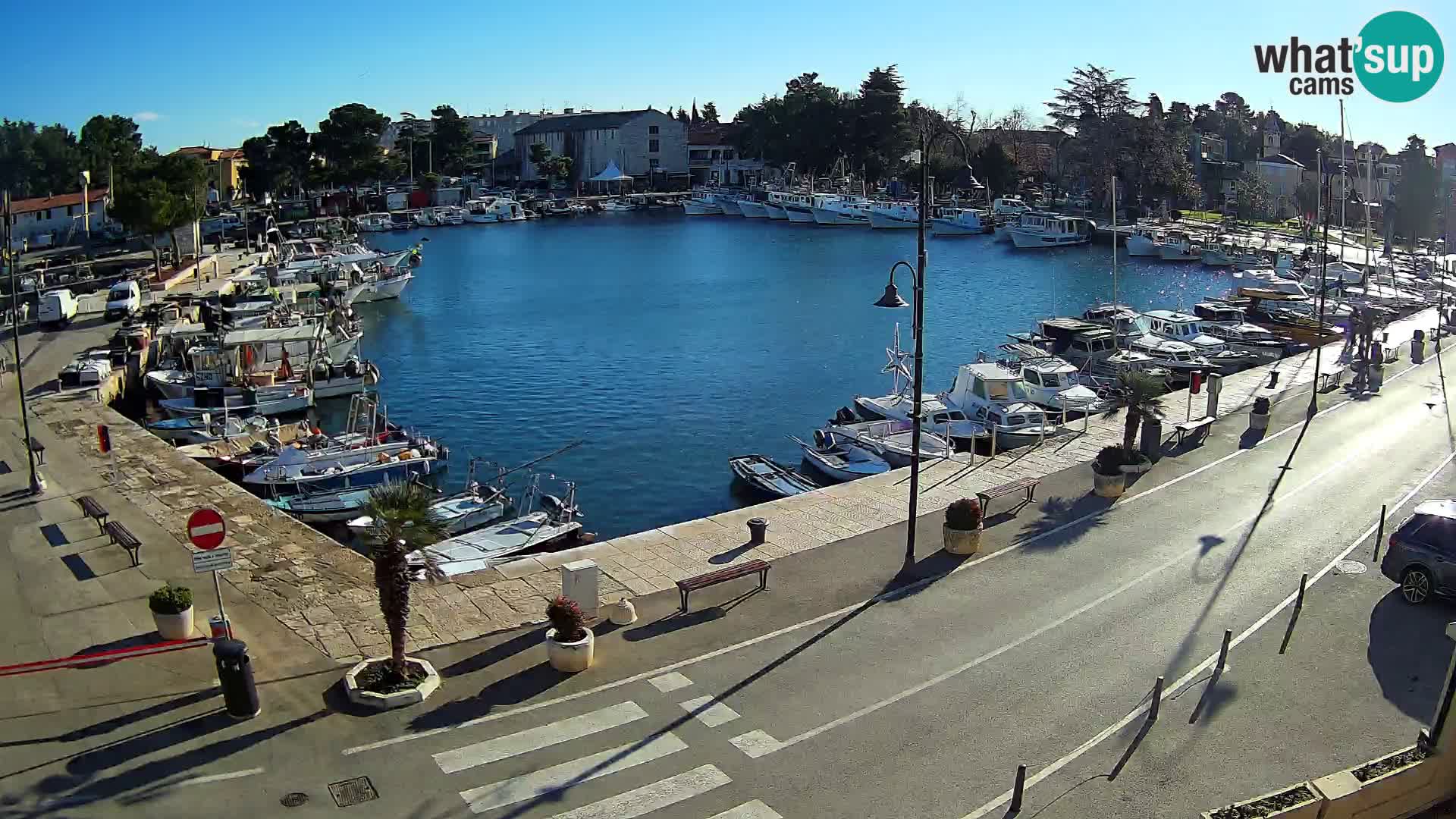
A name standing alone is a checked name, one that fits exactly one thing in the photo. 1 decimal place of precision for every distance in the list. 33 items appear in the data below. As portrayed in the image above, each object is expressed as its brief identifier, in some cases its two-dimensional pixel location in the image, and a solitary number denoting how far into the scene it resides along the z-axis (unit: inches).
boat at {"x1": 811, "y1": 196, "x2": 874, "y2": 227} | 5255.9
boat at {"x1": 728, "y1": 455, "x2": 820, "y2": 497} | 1242.0
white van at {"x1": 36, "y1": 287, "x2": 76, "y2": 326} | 1999.3
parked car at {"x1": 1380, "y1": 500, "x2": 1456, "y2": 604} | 678.5
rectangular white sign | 597.9
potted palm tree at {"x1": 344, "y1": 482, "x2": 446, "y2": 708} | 558.3
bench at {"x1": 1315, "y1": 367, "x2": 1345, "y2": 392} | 1416.1
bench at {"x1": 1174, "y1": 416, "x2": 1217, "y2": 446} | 1133.7
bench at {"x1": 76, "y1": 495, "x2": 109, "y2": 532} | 864.3
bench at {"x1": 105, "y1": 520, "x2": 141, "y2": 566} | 793.6
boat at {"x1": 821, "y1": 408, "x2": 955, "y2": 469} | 1227.2
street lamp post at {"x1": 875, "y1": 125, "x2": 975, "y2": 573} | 732.7
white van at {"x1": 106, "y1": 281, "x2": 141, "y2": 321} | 2133.4
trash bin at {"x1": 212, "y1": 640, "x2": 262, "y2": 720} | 541.3
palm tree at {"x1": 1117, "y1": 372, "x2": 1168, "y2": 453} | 1020.5
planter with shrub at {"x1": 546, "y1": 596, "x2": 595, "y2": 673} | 600.4
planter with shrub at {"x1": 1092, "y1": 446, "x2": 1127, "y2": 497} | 944.3
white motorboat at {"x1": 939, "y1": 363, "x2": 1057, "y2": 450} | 1326.3
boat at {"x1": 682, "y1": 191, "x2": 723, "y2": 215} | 6107.3
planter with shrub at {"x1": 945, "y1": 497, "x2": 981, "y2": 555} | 797.9
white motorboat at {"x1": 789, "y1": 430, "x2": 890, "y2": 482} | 1282.0
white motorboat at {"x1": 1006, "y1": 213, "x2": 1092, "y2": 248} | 4252.0
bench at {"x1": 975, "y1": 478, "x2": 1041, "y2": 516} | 933.2
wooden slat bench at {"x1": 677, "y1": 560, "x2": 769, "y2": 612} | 698.8
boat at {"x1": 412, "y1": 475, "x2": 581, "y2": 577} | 952.3
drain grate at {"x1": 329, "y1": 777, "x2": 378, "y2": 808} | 478.3
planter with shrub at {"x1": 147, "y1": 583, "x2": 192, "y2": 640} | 637.3
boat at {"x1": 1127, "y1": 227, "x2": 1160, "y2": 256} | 3878.0
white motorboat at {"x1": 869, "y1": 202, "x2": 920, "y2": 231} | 5123.0
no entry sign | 595.8
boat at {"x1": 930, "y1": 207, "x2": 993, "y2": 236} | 4867.1
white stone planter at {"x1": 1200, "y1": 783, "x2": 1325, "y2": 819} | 427.9
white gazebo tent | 6412.4
